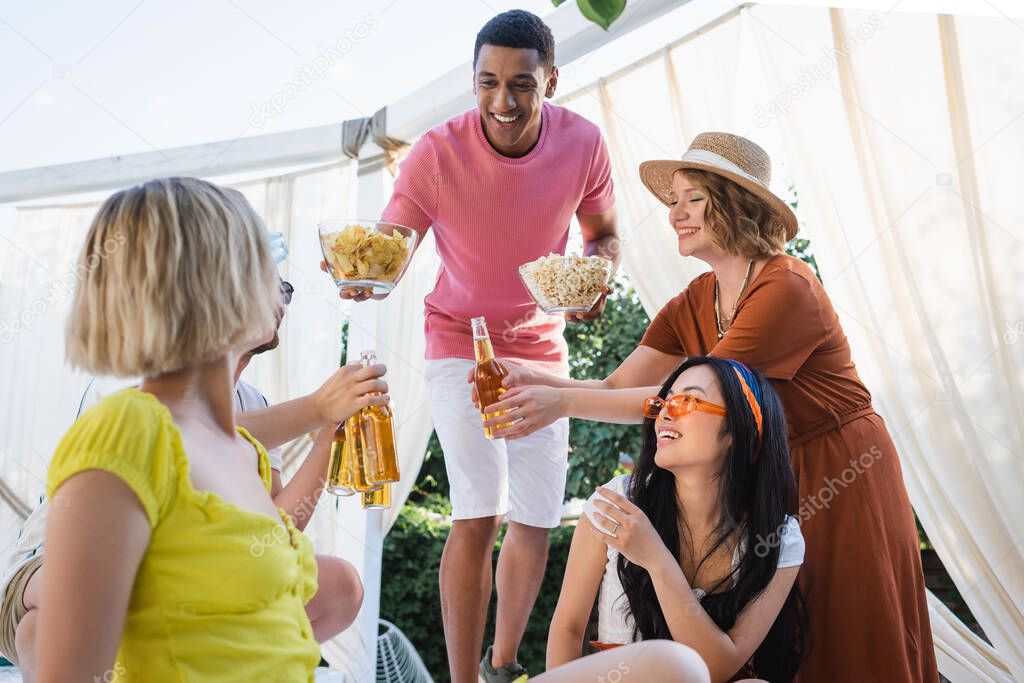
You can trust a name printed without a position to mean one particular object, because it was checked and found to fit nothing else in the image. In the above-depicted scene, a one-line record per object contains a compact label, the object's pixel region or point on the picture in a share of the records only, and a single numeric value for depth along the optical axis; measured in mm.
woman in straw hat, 2133
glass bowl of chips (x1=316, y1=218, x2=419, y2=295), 2307
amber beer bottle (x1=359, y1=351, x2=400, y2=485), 2012
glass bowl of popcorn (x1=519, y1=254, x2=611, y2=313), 2471
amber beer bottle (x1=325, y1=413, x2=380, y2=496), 2010
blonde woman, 960
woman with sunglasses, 1906
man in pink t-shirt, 2744
